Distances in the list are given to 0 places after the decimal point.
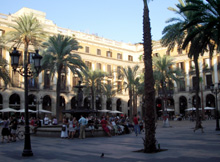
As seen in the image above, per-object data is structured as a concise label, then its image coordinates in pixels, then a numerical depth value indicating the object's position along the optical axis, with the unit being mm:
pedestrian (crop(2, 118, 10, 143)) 17127
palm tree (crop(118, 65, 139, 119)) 44594
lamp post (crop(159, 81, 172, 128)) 32438
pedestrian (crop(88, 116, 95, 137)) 20641
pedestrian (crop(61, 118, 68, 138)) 19553
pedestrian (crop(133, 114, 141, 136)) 21428
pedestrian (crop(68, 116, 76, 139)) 19422
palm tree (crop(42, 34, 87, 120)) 30594
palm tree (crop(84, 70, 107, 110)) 48219
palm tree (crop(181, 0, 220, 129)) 15786
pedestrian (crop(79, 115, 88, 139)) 19203
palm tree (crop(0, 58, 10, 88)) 24016
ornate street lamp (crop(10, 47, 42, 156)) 11320
